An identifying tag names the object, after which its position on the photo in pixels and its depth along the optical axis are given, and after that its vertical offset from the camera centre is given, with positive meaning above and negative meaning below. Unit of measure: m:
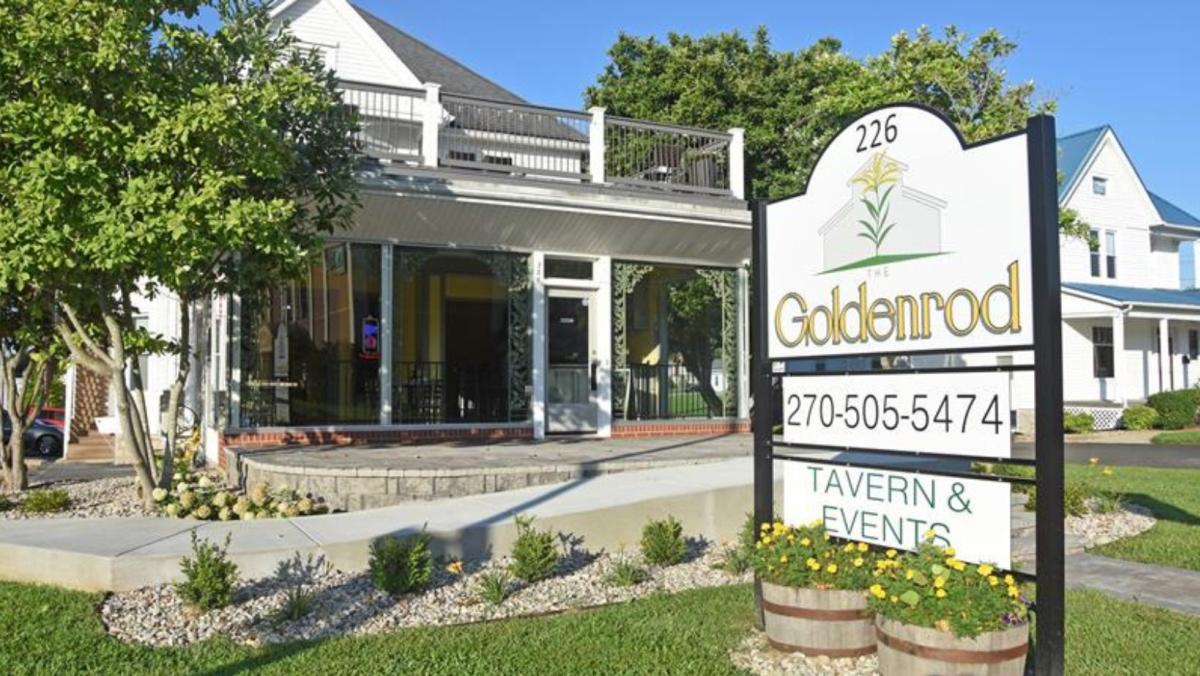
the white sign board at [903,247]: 4.64 +0.62
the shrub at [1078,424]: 24.70 -1.61
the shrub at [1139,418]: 25.69 -1.52
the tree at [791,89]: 18.67 +6.09
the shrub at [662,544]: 7.70 -1.44
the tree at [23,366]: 10.60 -0.01
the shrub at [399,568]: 6.56 -1.39
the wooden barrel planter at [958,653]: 4.24 -1.29
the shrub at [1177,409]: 25.96 -1.31
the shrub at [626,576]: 7.11 -1.58
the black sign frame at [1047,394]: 4.35 -0.15
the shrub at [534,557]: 7.02 -1.41
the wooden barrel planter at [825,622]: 5.06 -1.36
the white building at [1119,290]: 27.22 +2.18
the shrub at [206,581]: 5.99 -1.35
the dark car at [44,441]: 21.05 -1.66
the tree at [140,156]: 7.44 +1.71
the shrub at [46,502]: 9.28 -1.32
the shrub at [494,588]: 6.54 -1.55
